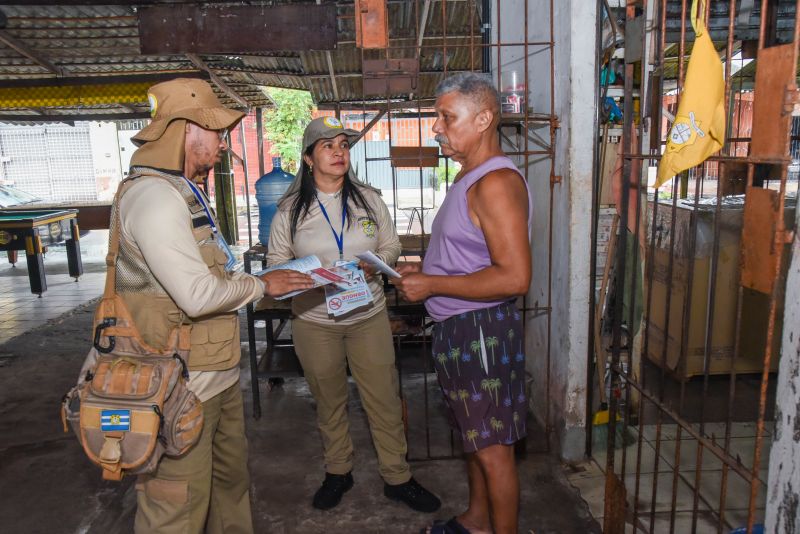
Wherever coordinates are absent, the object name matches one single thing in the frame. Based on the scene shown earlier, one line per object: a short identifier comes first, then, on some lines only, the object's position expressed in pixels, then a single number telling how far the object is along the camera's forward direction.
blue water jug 5.51
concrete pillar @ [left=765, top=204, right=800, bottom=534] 1.50
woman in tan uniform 2.97
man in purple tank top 2.14
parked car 13.32
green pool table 8.03
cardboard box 4.44
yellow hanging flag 1.84
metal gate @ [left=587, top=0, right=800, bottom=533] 1.66
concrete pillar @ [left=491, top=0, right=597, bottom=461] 3.11
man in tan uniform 1.93
